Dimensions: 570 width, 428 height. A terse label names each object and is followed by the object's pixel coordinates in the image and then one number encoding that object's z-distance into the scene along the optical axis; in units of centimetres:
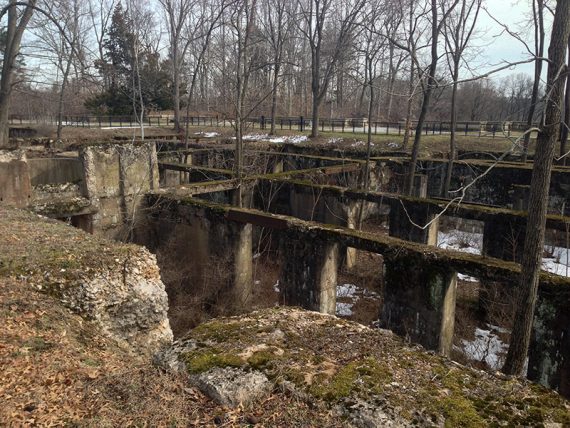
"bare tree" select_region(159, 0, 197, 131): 3591
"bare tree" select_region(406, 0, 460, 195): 1719
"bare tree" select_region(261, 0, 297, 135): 3362
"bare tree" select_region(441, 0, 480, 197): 2020
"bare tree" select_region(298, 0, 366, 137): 2767
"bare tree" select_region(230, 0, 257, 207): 1437
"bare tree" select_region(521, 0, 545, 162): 2142
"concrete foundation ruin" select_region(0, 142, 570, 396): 776
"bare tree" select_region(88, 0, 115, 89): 3712
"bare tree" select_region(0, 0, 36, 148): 1923
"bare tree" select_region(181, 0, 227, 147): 2292
